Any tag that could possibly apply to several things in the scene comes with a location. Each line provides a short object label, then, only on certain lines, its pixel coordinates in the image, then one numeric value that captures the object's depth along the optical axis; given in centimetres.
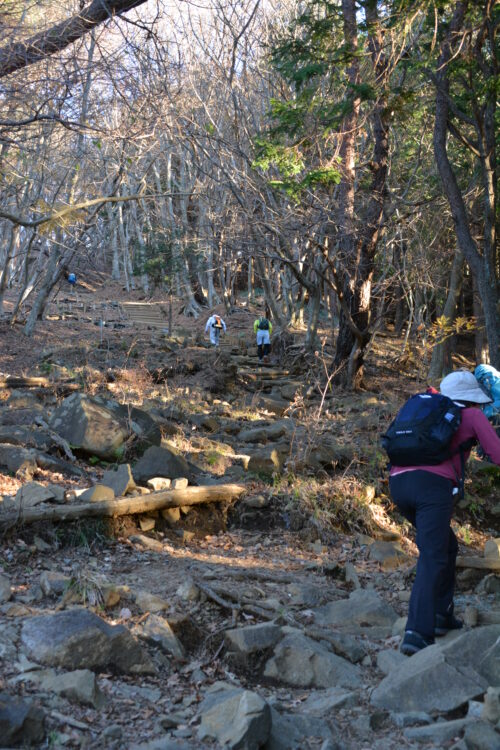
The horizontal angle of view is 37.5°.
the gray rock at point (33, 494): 626
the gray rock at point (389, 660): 438
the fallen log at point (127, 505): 599
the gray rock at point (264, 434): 1116
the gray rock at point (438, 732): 336
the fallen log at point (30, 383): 1320
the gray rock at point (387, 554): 693
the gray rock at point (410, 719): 360
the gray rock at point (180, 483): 761
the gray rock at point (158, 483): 752
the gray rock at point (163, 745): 319
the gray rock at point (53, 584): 491
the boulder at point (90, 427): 871
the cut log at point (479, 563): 631
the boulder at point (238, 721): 318
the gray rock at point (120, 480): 703
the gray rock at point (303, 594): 559
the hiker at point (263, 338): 2152
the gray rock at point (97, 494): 660
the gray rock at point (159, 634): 443
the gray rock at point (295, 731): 332
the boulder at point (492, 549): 650
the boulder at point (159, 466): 781
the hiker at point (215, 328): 2321
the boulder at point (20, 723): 301
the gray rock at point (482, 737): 312
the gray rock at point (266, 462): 898
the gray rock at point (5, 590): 477
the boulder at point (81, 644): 393
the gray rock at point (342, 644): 464
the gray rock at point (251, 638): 446
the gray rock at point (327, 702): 378
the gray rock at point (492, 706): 334
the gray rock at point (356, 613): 528
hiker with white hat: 447
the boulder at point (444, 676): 371
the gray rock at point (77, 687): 356
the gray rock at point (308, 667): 425
